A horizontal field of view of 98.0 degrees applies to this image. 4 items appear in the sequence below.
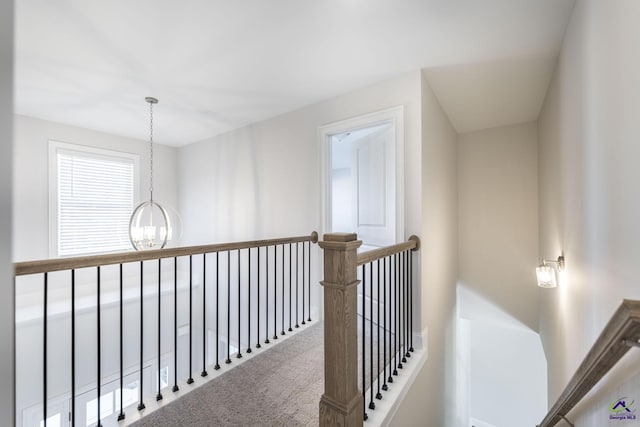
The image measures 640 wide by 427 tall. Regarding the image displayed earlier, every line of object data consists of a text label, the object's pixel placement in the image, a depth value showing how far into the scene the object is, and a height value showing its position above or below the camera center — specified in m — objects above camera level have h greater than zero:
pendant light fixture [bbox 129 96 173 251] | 2.88 -0.19
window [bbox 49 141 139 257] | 3.68 +0.26
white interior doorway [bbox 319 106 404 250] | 2.47 +0.41
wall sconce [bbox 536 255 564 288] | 2.41 -0.54
